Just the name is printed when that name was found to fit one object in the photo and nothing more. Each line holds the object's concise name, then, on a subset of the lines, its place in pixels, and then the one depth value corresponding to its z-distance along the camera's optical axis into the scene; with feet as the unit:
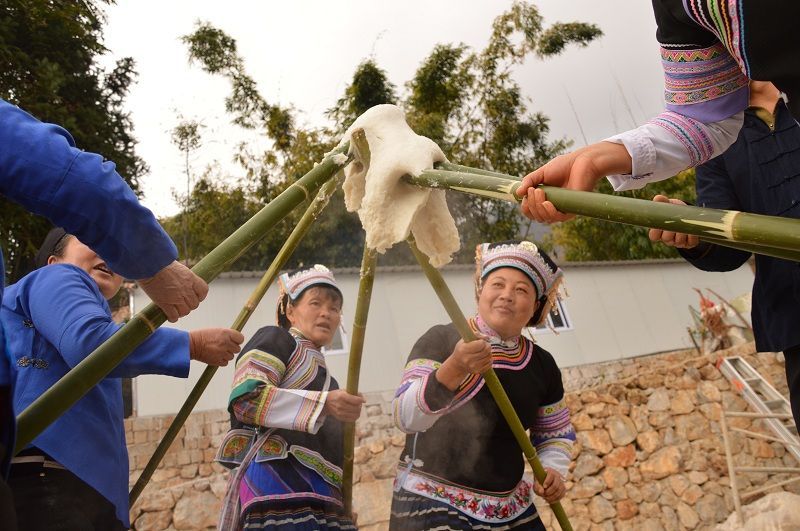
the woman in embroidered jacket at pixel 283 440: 7.59
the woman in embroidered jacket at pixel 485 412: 7.70
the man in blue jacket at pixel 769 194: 5.89
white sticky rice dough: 6.78
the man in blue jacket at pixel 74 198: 4.09
